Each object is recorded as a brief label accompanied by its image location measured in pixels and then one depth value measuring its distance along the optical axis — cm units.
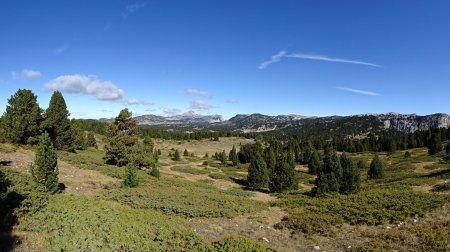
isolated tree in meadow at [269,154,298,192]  4359
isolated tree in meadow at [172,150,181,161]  8406
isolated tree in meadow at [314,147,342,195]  3694
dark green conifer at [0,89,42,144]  4484
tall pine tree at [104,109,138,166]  4619
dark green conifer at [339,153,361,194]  3794
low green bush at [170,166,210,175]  6121
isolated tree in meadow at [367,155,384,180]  5197
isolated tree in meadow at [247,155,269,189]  4653
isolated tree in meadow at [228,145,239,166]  8179
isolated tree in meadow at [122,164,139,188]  3106
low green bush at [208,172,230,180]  5680
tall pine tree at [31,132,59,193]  2288
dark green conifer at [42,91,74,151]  5100
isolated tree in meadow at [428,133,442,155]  7865
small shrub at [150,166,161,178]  4255
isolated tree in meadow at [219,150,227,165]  8738
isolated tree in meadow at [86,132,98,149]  8506
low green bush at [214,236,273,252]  1495
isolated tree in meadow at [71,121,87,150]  5630
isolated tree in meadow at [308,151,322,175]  6800
